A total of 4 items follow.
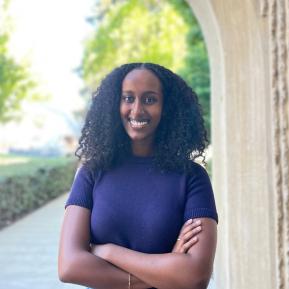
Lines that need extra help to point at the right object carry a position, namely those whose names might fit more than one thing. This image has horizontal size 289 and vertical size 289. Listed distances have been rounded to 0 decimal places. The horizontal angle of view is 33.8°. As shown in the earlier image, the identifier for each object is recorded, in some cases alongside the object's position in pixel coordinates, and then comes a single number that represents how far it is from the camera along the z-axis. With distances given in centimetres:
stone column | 292
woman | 160
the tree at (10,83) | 1244
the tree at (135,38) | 1575
